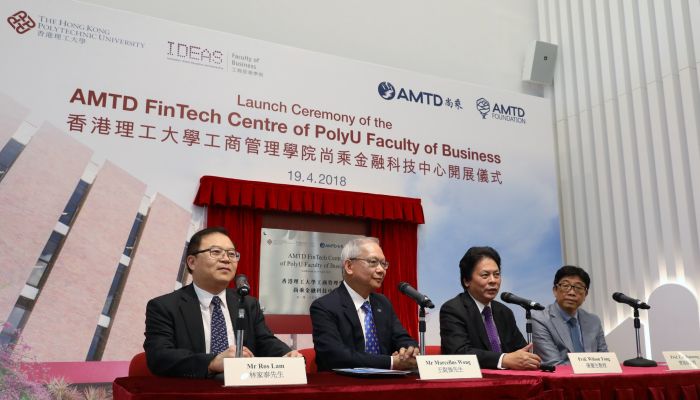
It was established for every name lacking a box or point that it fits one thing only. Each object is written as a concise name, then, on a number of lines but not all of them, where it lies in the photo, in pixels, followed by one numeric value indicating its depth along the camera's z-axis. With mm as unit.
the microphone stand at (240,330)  2041
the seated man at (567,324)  3305
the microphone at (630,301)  3107
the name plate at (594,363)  2393
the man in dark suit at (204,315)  2339
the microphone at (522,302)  2588
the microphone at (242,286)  2082
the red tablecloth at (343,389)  1584
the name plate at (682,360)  2631
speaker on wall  6414
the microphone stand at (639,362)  2840
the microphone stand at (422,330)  2352
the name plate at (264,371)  1750
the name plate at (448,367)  2006
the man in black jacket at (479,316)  2895
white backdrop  4105
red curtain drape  4414
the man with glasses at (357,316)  2668
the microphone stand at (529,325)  2679
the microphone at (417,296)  2307
